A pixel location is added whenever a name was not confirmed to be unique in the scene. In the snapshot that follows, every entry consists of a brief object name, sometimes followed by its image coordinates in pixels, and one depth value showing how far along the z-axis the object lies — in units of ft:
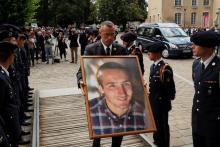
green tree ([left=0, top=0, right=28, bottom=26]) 55.31
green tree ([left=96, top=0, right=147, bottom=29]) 201.26
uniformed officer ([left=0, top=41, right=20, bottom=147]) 13.39
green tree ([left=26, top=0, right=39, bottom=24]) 63.02
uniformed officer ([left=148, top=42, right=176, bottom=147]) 19.06
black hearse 68.74
